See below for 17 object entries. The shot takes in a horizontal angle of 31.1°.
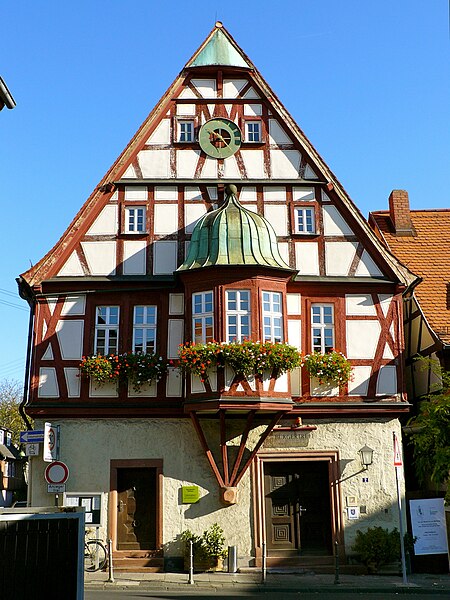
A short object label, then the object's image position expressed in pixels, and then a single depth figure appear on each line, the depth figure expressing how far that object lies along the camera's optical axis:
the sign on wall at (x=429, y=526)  18.94
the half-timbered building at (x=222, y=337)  19.59
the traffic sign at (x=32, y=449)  19.61
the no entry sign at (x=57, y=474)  18.58
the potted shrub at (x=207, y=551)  18.92
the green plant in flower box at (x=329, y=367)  20.02
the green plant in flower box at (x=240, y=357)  18.73
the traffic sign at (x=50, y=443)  19.03
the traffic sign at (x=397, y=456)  17.16
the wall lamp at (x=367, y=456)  19.53
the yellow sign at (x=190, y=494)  19.59
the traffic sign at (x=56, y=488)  18.61
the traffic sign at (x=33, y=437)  19.39
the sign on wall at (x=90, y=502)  19.52
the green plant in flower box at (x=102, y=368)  19.86
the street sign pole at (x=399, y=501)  17.05
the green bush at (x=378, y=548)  18.98
